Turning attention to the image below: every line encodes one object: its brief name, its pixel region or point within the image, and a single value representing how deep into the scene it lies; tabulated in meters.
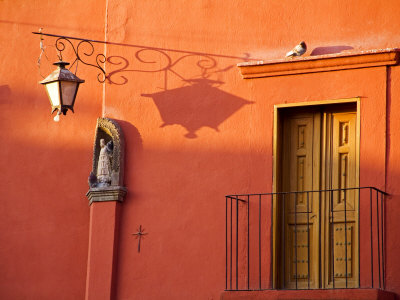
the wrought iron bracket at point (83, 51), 13.20
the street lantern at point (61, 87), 12.33
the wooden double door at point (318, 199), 11.80
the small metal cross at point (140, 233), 12.60
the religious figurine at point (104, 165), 12.79
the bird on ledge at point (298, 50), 12.11
